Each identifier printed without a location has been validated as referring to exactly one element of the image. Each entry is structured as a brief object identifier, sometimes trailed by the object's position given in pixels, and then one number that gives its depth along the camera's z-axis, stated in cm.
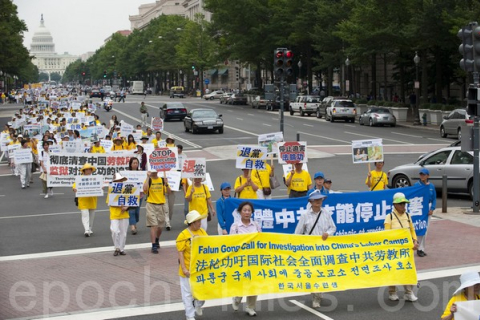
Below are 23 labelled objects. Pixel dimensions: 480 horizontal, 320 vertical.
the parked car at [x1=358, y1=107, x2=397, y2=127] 4978
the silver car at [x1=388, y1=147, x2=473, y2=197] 2071
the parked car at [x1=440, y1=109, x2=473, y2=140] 3975
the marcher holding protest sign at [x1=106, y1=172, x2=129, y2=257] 1460
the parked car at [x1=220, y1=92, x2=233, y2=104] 8742
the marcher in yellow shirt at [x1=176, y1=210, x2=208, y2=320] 993
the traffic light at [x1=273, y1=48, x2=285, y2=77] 2359
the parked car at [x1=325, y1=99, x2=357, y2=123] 5491
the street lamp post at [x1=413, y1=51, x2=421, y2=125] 5015
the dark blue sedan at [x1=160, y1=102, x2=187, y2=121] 5706
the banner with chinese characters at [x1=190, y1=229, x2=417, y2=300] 1010
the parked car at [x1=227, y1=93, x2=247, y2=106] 8462
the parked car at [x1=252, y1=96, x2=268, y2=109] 7509
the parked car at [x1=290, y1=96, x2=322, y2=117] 6316
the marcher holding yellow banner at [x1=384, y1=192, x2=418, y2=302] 1106
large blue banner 1441
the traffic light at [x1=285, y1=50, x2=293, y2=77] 2370
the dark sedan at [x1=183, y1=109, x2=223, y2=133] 4541
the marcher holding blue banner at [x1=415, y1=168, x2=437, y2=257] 1429
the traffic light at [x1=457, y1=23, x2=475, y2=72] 1783
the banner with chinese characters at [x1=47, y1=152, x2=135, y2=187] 2086
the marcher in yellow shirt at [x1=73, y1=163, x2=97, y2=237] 1656
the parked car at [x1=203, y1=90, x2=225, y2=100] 10232
